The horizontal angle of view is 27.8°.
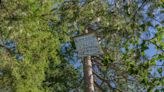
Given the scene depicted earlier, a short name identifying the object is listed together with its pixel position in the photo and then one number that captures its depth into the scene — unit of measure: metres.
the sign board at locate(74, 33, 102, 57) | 3.62
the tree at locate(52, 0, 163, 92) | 3.71
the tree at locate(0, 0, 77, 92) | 5.02
